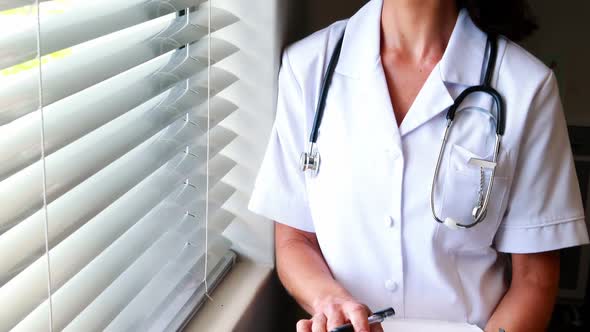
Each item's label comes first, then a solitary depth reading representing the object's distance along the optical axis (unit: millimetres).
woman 1330
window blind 778
